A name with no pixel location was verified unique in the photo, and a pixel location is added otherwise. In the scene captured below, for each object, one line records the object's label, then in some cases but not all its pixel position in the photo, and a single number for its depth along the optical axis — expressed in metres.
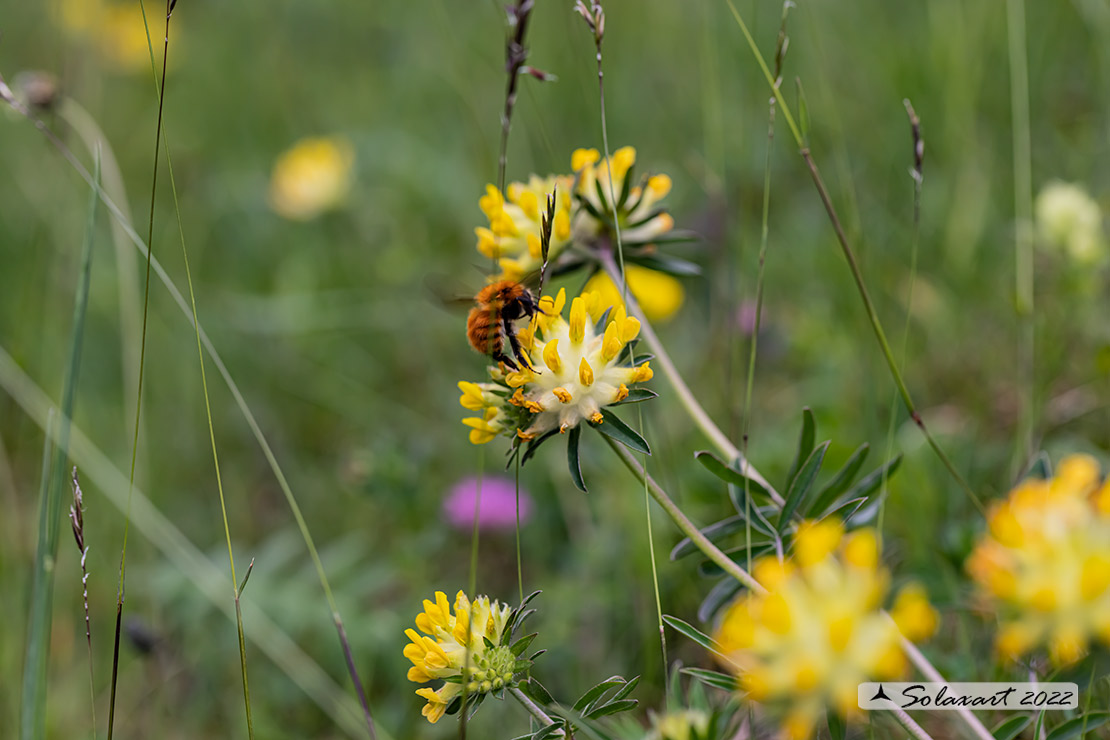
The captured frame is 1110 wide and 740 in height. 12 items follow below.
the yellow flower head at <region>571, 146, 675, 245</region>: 0.64
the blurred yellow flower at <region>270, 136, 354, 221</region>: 1.19
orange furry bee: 0.64
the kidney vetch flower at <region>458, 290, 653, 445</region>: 0.61
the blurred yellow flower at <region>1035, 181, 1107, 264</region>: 0.78
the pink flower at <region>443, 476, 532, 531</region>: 0.78
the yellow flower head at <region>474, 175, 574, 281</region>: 0.64
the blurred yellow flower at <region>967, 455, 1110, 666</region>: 0.56
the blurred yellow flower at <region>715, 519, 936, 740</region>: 0.55
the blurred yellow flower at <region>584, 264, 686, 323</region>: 0.96
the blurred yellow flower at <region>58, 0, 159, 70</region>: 1.48
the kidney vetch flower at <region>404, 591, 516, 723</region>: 0.60
